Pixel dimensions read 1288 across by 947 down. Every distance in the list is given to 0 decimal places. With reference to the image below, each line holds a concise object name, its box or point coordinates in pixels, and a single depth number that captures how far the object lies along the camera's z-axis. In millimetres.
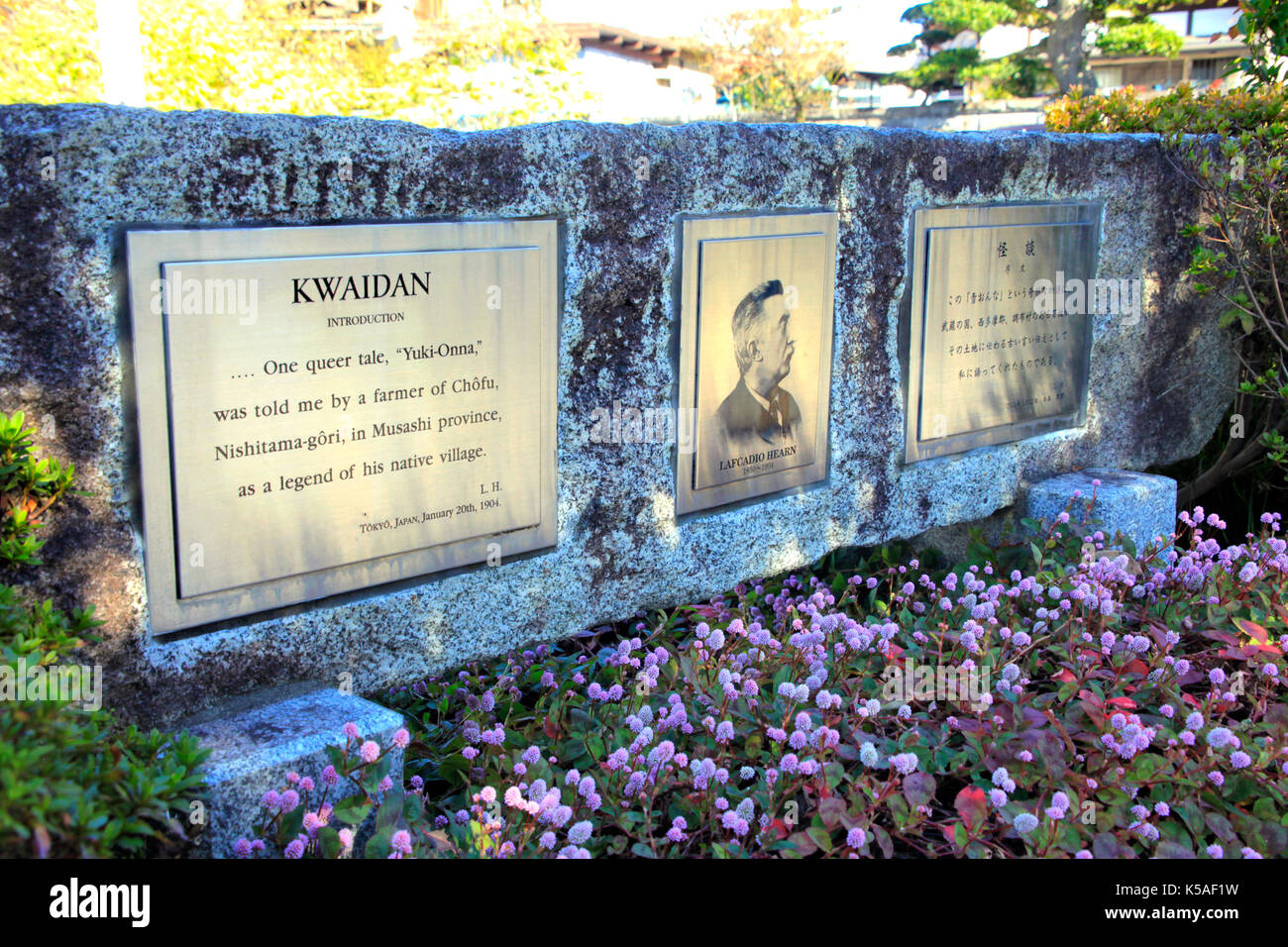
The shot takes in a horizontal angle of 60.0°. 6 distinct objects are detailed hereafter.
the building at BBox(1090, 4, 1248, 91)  33031
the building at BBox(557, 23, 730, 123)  31062
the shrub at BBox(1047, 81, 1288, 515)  4639
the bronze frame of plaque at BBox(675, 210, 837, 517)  3332
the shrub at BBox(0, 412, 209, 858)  1548
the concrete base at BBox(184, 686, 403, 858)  2205
